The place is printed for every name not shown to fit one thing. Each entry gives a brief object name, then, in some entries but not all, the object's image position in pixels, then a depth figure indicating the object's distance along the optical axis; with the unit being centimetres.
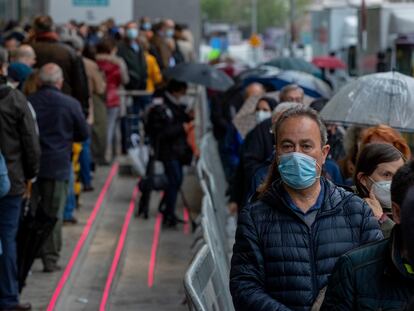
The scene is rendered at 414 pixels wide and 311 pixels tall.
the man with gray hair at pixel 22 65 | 1259
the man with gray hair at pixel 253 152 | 1085
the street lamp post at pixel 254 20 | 8664
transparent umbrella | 1045
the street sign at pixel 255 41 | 4502
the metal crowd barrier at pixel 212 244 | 654
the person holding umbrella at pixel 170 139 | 1620
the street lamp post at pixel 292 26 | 3650
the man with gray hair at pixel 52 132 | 1209
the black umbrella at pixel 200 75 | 1769
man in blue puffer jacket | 584
